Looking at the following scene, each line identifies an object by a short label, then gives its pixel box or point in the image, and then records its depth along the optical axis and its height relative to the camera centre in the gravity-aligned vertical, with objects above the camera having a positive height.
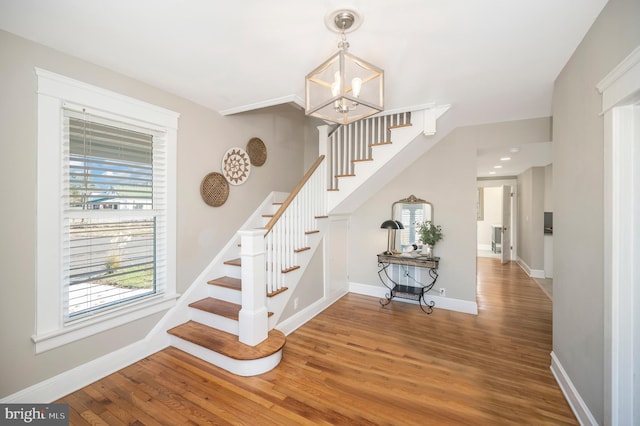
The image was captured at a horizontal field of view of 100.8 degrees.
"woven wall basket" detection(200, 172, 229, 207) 3.03 +0.28
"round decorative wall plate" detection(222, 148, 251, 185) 3.29 +0.60
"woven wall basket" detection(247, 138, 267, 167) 3.65 +0.87
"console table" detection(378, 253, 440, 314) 3.76 -1.10
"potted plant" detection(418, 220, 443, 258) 3.80 -0.32
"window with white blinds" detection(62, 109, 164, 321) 2.10 -0.01
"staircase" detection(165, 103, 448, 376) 2.43 -0.48
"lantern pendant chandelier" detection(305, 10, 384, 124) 1.26 +0.65
